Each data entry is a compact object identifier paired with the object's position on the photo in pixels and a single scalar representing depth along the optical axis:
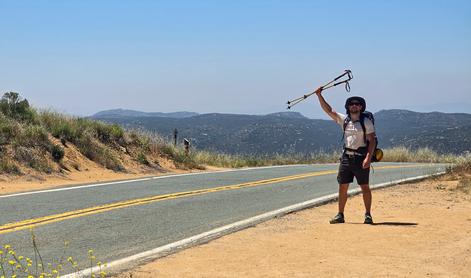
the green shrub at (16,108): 19.92
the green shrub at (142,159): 21.00
